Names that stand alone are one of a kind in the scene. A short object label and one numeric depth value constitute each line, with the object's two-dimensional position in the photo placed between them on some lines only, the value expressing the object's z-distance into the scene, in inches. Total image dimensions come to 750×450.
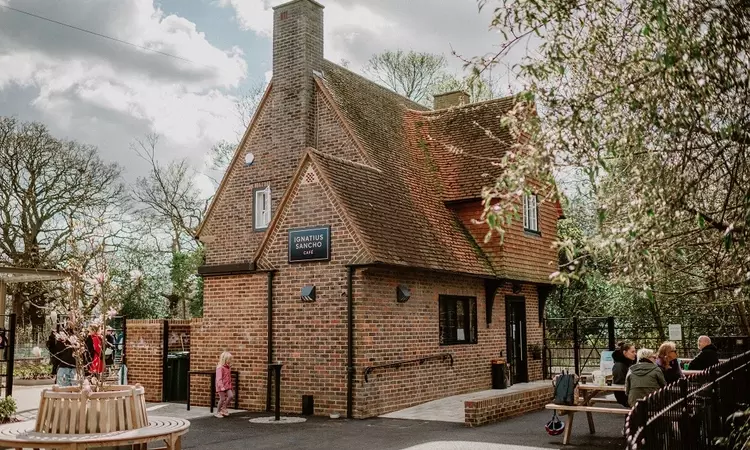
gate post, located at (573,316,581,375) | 743.7
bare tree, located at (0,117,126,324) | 1146.0
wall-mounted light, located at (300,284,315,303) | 562.4
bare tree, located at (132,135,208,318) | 1386.6
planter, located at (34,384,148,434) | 270.4
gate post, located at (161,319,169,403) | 658.8
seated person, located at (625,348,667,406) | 390.6
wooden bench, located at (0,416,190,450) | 257.4
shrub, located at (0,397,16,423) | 476.1
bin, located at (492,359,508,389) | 694.5
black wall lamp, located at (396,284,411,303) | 572.1
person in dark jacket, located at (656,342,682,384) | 469.1
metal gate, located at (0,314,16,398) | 534.8
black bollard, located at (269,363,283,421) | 524.4
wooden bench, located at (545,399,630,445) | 411.8
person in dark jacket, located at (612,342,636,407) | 470.9
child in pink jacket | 557.0
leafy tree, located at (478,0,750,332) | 221.3
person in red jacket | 561.3
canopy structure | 655.1
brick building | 553.6
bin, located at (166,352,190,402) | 661.3
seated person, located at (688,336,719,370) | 511.2
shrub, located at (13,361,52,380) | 938.7
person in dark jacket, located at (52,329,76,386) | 595.2
